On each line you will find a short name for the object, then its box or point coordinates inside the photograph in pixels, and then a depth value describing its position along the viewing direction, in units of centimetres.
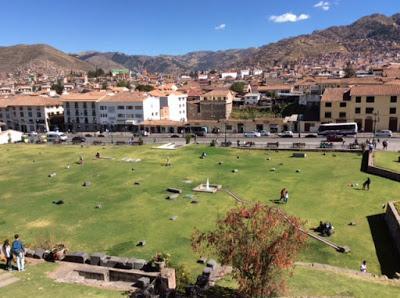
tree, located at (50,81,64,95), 16872
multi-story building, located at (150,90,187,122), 10206
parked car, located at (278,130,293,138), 7456
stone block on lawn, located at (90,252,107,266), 2075
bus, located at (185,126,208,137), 8381
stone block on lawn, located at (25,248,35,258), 2159
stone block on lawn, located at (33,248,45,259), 2131
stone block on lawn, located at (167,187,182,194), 3931
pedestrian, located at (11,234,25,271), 1884
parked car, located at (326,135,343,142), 6431
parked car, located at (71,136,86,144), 7688
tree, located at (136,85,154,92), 13855
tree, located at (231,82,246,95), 13249
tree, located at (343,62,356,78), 14682
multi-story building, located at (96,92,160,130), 9500
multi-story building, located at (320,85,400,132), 7519
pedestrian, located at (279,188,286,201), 3544
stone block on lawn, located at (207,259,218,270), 2030
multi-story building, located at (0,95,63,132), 10400
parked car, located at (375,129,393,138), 6819
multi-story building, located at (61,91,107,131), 10025
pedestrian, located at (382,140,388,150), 5516
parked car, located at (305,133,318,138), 7187
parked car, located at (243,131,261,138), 7800
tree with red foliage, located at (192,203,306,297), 1428
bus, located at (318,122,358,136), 7150
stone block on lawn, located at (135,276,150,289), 1752
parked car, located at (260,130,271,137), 7850
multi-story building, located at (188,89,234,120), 9769
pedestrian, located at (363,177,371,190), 3787
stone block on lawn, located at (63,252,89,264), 2094
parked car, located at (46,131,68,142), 8044
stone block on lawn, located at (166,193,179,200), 3732
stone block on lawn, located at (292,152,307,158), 5377
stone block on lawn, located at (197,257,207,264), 2354
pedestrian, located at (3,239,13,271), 1908
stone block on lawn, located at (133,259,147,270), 1950
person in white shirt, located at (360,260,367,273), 2238
